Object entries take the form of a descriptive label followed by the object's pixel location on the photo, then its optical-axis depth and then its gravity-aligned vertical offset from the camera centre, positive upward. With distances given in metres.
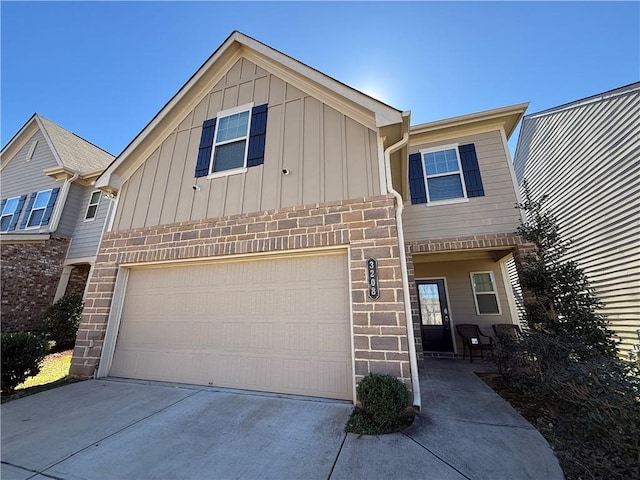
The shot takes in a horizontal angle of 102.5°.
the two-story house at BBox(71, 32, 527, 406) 4.06 +1.59
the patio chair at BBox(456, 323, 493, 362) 7.17 -0.73
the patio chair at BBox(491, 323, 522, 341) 7.08 -0.42
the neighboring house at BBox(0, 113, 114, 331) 8.92 +4.01
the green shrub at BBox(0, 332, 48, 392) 4.45 -0.75
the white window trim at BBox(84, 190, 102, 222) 10.76 +4.30
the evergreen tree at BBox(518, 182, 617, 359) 4.73 +0.35
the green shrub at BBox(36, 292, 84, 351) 8.35 -0.30
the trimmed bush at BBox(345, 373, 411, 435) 3.01 -1.08
